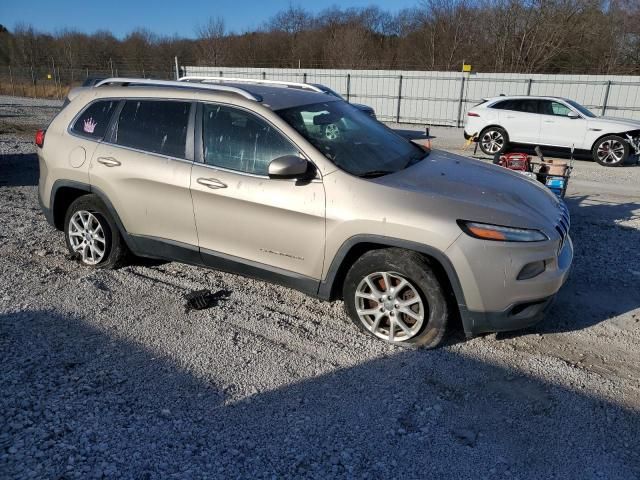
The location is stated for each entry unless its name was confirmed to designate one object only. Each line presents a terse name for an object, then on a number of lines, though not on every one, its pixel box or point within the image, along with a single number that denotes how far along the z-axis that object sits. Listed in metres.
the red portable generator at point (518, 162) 7.22
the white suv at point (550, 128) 11.98
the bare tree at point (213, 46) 42.15
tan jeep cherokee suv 3.36
